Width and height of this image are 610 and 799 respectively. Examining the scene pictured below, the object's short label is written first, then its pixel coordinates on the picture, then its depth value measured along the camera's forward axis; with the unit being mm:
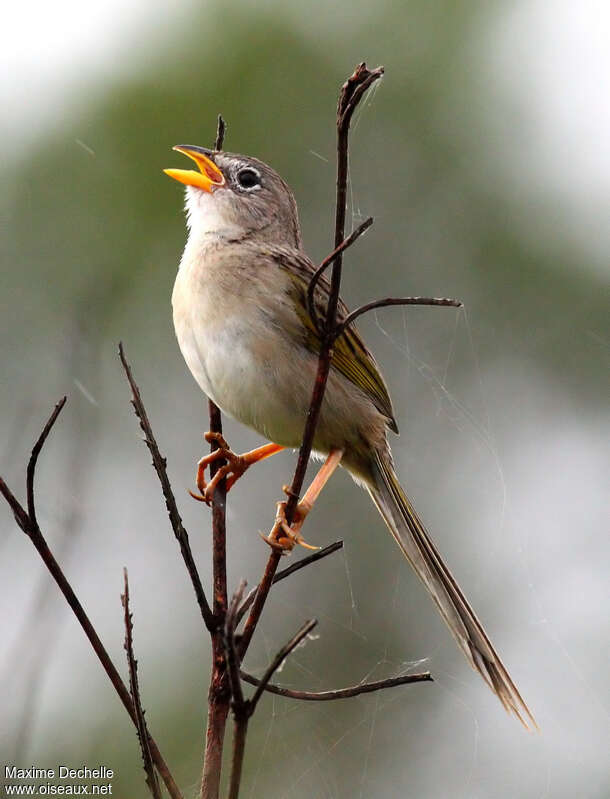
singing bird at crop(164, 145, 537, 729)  7129
